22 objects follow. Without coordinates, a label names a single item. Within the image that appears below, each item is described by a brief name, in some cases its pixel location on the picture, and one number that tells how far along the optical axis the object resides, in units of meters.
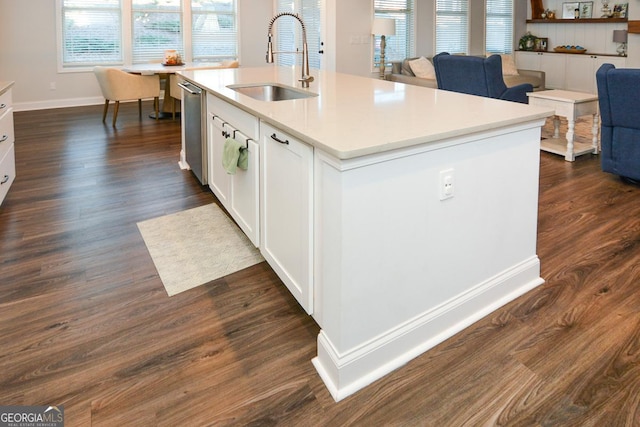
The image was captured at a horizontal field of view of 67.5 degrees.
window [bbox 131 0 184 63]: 8.09
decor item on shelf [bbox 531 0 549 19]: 9.34
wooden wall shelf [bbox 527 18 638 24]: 7.95
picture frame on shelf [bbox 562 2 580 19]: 8.70
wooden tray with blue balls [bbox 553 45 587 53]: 8.55
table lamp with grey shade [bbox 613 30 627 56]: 7.86
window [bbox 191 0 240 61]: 8.54
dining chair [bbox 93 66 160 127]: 6.15
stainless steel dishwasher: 3.50
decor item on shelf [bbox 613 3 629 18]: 7.98
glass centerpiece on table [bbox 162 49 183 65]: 6.95
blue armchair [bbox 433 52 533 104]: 4.96
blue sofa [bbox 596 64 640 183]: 3.56
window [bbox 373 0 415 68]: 7.97
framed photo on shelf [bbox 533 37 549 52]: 9.29
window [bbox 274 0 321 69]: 8.01
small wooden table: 6.38
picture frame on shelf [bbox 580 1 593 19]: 8.52
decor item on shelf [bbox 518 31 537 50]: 9.41
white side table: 4.52
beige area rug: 2.53
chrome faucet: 3.13
